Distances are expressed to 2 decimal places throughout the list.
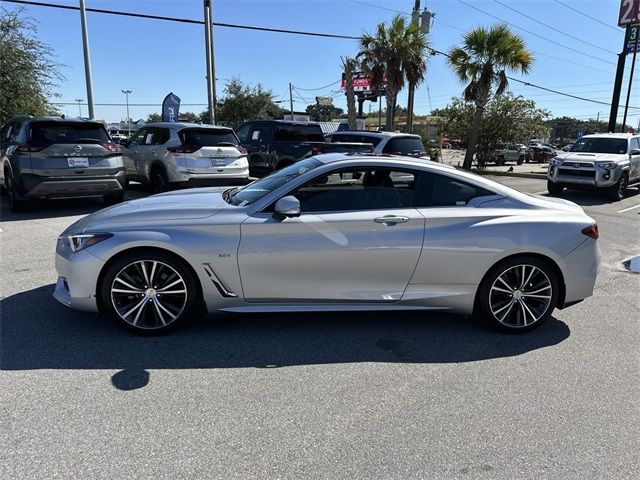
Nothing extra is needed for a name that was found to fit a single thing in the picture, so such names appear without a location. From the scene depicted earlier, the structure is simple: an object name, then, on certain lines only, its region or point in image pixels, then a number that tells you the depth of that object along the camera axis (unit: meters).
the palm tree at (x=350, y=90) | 25.09
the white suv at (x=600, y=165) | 13.04
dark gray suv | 8.27
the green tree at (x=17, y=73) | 15.23
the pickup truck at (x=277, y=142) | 13.23
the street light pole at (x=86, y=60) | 17.14
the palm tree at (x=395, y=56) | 20.47
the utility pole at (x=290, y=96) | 65.48
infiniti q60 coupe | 3.82
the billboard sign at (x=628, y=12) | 18.68
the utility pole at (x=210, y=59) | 18.83
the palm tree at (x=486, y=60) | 19.50
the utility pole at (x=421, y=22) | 20.77
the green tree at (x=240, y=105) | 49.16
